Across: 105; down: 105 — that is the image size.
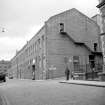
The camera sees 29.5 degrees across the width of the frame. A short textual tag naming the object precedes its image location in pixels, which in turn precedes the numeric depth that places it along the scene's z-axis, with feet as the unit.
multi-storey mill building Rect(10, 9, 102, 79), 113.80
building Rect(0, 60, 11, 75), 534.37
